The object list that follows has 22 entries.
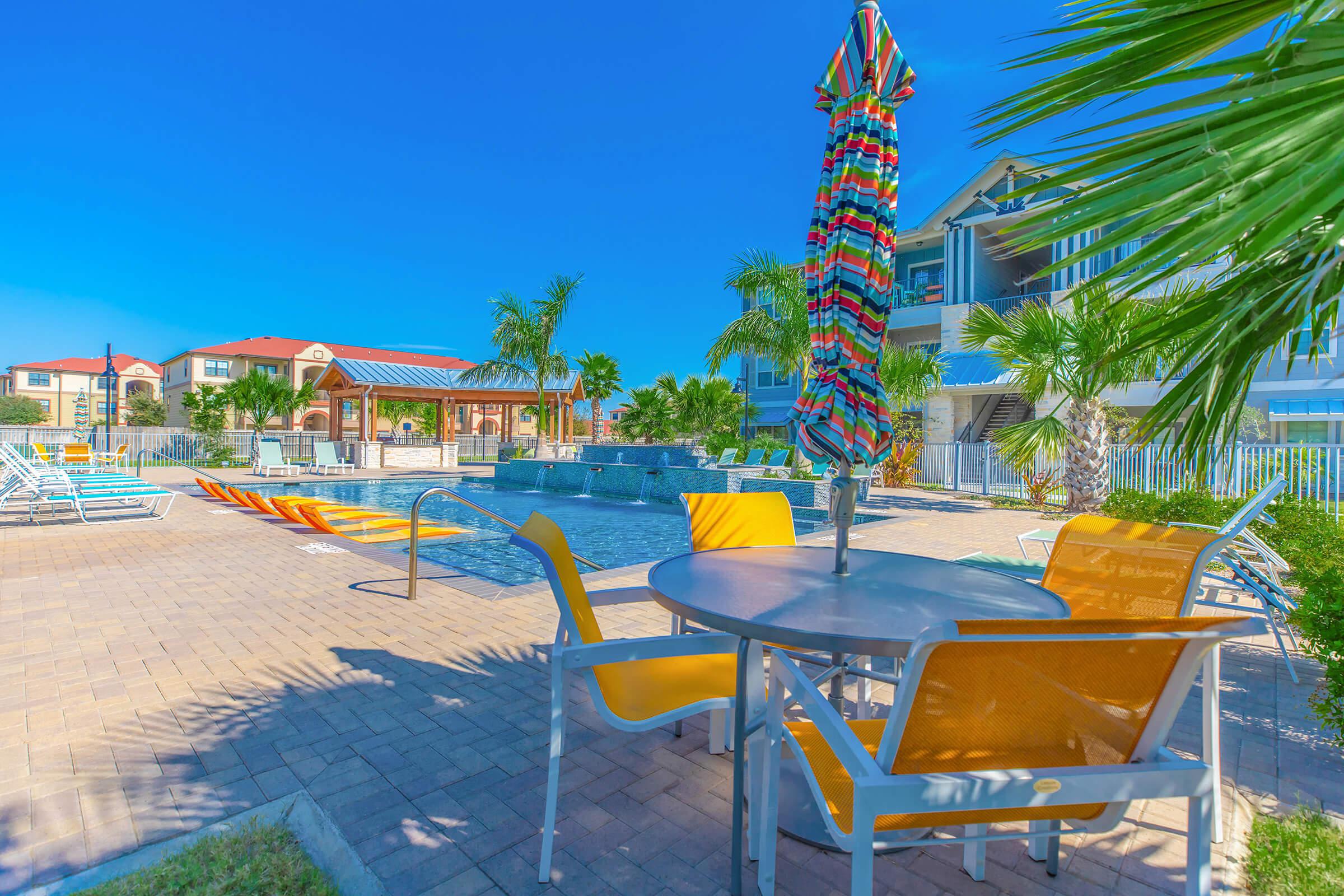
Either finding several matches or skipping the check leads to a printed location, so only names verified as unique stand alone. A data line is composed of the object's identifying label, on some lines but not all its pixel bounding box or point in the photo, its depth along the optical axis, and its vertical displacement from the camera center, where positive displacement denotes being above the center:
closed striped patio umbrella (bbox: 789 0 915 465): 2.63 +0.86
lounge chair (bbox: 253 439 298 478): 18.91 -0.53
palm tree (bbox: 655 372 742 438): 25.39 +1.86
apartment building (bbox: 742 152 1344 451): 17.72 +5.05
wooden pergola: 24.53 +2.28
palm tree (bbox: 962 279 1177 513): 8.41 +1.24
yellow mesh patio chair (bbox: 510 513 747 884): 1.92 -0.77
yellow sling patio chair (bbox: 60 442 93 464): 14.74 -0.38
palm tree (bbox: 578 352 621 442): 29.25 +3.50
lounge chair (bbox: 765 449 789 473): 15.37 -0.27
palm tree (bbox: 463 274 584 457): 21.33 +4.13
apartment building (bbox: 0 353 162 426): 67.38 +6.38
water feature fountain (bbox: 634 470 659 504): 15.12 -0.96
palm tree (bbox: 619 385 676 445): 26.78 +1.35
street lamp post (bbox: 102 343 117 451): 22.22 +1.47
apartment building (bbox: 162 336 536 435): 53.81 +6.91
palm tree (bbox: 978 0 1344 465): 1.13 +0.62
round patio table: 1.77 -0.51
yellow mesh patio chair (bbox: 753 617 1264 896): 1.22 -0.62
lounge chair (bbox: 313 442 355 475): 20.20 -0.50
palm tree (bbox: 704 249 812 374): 14.59 +3.20
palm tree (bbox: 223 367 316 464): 30.41 +2.30
